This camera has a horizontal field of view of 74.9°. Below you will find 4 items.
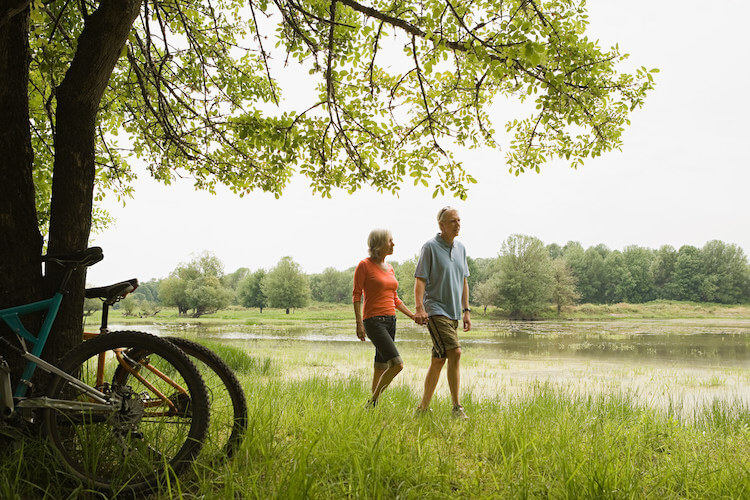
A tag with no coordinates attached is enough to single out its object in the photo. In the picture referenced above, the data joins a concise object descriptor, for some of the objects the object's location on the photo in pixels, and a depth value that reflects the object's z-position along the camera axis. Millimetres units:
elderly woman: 4418
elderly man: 4230
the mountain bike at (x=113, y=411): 2273
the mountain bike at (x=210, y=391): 2412
